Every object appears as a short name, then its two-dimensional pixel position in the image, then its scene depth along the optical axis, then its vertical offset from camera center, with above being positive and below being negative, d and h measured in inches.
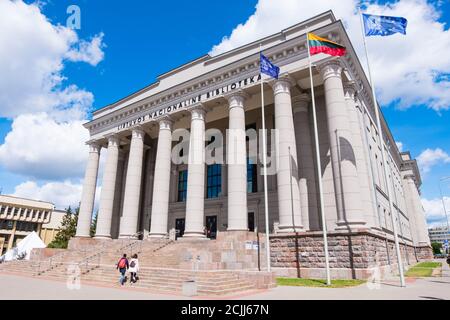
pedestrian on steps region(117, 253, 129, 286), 636.7 -25.8
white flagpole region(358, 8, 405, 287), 591.5 +86.2
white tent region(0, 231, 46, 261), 1375.5 +27.9
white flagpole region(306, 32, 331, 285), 635.5 +23.9
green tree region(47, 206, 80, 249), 1971.7 +127.6
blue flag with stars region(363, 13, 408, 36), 682.2 +494.2
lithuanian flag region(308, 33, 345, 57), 793.6 +514.5
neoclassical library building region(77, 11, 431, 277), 821.9 +350.7
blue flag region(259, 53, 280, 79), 816.9 +482.2
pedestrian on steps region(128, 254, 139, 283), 642.8 -31.8
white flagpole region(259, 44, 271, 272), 711.6 +15.0
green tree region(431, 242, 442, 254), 5919.3 +137.9
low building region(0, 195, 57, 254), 2819.9 +335.9
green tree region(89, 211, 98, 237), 2256.4 +192.3
